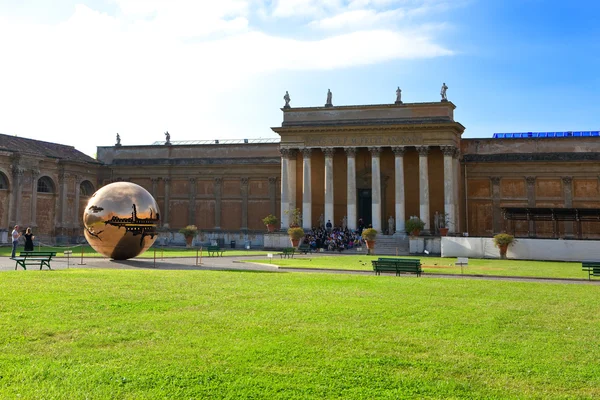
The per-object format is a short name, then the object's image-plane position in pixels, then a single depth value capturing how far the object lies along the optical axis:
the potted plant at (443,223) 44.00
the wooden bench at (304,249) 40.57
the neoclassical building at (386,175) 47.34
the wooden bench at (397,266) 22.39
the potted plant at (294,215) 48.09
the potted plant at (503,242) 36.31
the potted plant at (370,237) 41.34
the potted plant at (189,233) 47.16
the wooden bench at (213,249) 35.49
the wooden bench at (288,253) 34.38
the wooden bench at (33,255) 21.12
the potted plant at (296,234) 43.64
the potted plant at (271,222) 47.69
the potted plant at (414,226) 42.78
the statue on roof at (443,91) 47.38
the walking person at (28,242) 29.10
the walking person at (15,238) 28.48
